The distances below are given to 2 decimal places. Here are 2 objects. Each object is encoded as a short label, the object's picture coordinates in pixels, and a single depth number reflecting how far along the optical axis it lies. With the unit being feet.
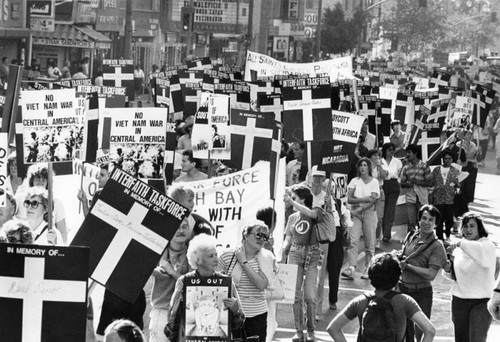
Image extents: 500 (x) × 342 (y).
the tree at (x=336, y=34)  268.82
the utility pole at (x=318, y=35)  227.40
